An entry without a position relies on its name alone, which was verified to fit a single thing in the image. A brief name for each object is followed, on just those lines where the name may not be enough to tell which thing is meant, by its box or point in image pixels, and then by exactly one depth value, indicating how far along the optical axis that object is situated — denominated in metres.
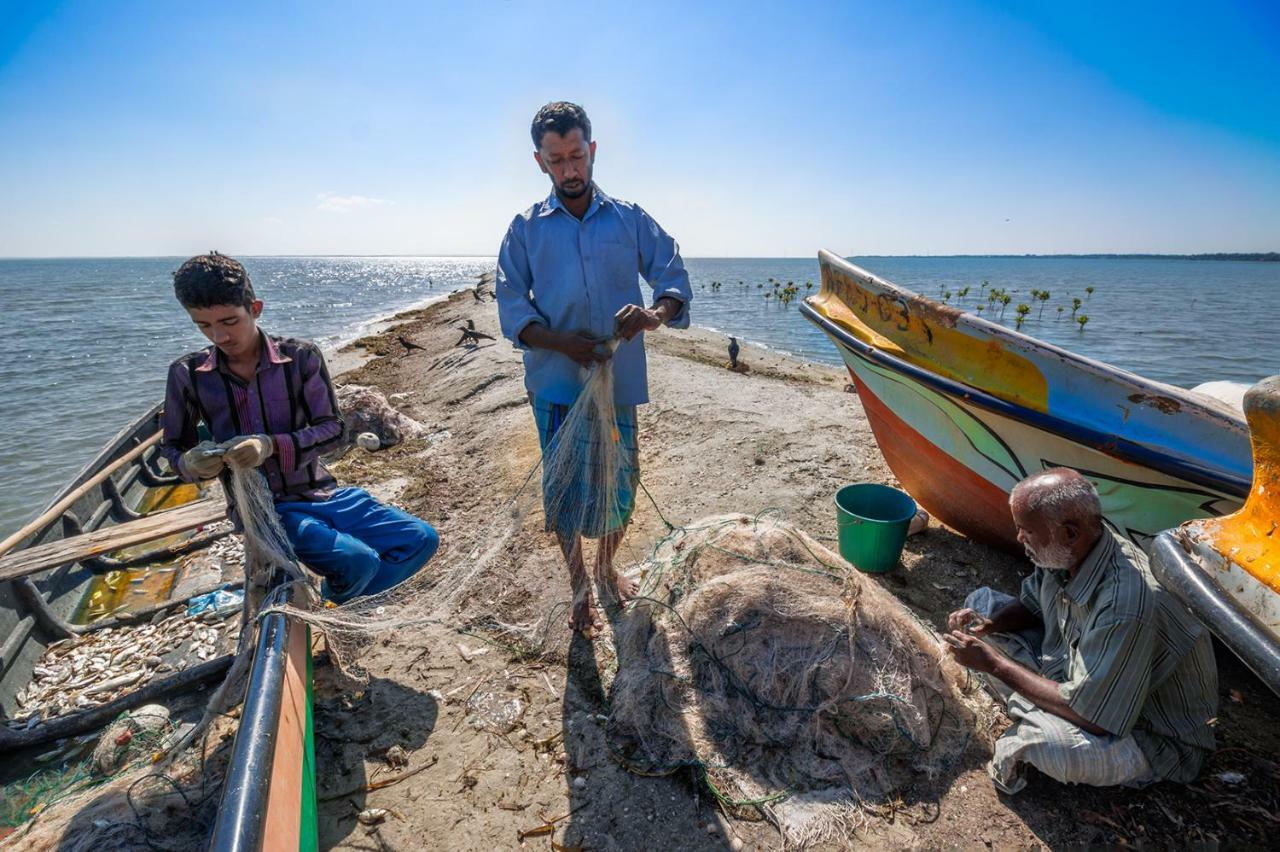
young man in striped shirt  2.40
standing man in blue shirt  2.81
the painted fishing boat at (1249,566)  1.50
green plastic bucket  3.68
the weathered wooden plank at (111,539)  3.46
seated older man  2.03
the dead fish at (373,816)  2.26
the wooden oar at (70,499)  3.67
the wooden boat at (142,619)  1.66
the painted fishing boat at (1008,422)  2.99
